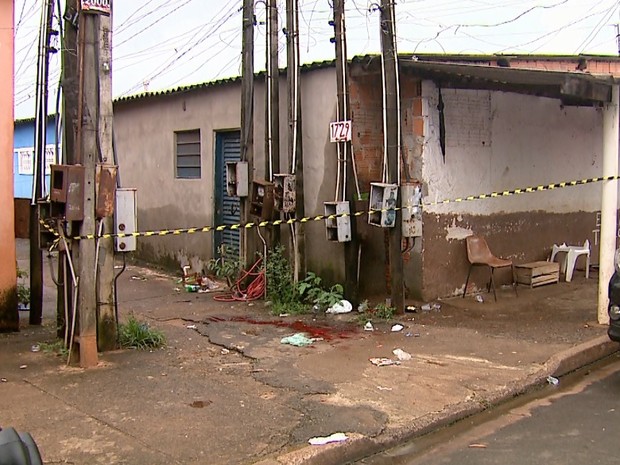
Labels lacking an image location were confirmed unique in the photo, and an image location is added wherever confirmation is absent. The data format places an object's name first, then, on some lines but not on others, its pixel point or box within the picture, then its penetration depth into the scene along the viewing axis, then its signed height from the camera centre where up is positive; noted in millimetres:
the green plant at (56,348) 6620 -1395
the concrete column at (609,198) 7867 +77
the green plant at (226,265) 10484 -927
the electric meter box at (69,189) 6055 +170
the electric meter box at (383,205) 8266 +14
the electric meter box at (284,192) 9195 +199
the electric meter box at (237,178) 9758 +414
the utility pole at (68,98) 6430 +1063
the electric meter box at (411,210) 8453 -50
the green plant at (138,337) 6977 -1328
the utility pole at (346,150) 8527 +719
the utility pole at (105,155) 6227 +492
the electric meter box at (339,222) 8609 -197
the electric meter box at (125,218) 6602 -100
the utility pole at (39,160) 7590 +541
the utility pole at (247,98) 9539 +1544
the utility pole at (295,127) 9133 +1090
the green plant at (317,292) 8945 -1140
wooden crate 10336 -1035
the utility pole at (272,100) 9461 +1491
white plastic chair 11047 -815
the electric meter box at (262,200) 9406 +94
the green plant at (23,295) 9117 -1156
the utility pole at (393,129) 8094 +947
